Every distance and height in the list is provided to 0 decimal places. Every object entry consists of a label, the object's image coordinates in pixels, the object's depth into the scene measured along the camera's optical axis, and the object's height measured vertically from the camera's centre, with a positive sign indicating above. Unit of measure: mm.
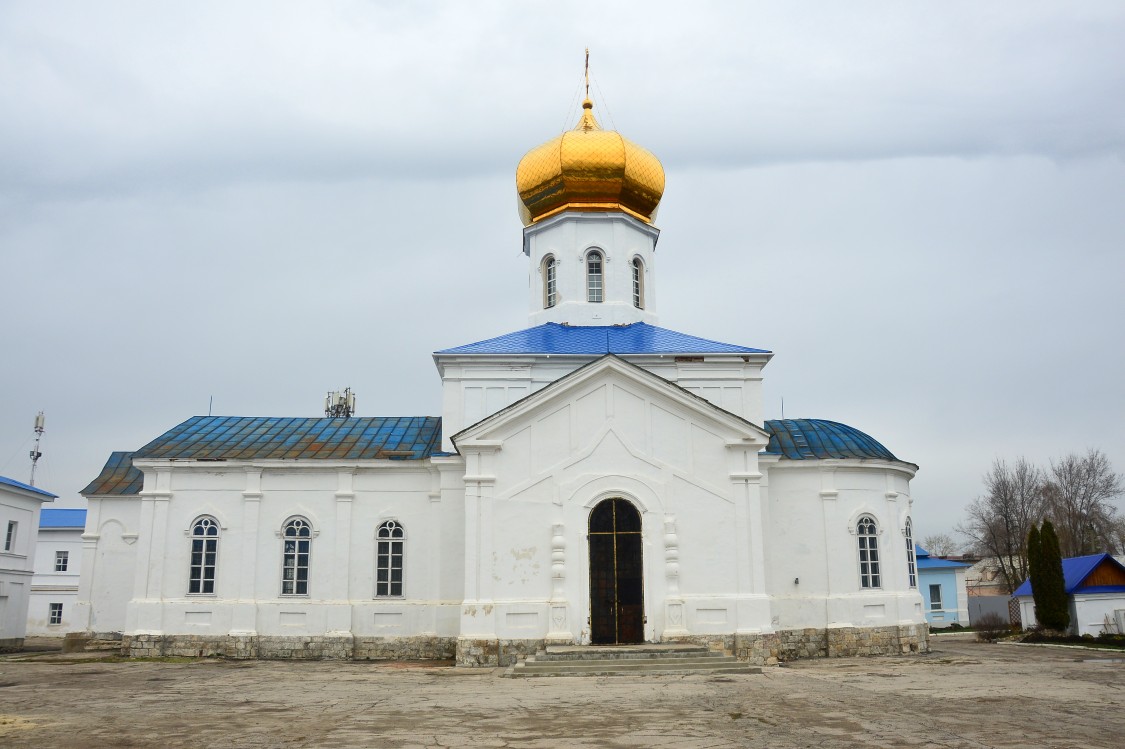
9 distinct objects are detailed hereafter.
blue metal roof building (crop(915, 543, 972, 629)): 43844 -1379
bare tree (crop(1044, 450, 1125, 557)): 48844 +3220
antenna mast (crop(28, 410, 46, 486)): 43125 +6582
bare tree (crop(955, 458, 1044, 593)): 46716 +2491
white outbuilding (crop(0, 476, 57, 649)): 27094 +481
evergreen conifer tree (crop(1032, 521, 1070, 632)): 26531 -827
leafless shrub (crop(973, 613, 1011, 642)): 28641 -2385
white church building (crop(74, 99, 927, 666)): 18922 +1311
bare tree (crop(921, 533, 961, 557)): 87562 +1647
